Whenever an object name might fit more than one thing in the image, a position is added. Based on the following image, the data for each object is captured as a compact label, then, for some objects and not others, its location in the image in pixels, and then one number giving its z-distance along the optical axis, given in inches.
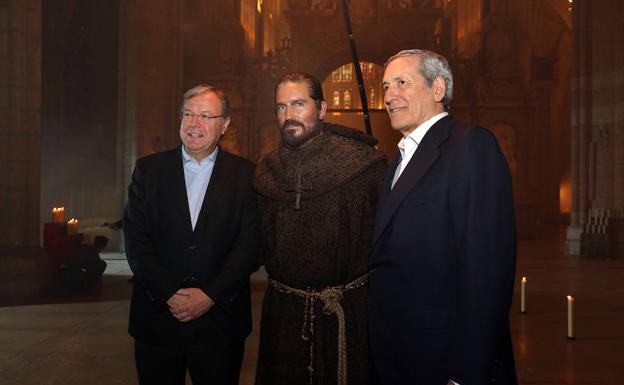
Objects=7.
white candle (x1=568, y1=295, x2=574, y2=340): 233.9
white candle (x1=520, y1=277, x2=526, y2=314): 290.0
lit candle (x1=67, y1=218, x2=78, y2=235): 377.4
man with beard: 115.7
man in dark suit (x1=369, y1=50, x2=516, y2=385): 82.7
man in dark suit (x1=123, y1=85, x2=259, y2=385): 116.7
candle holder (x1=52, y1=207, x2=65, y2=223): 372.2
